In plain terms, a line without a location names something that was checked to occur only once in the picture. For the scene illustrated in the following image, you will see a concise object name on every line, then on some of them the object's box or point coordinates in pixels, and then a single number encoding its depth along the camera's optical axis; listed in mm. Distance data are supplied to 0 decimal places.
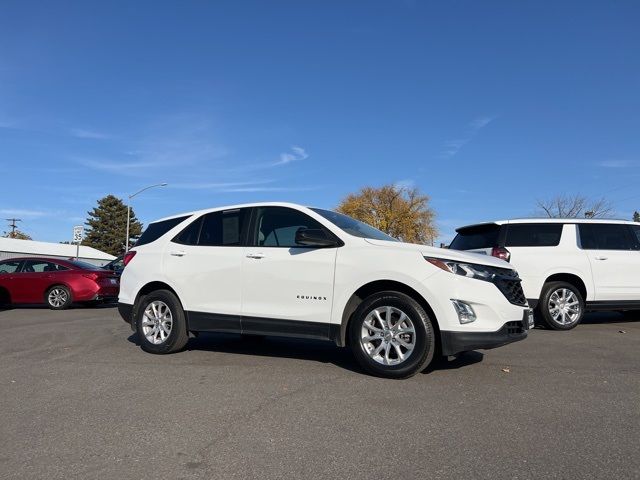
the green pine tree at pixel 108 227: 86938
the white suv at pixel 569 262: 8812
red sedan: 13453
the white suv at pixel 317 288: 5012
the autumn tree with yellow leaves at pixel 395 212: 64562
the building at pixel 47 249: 55725
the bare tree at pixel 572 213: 43000
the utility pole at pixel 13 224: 100562
